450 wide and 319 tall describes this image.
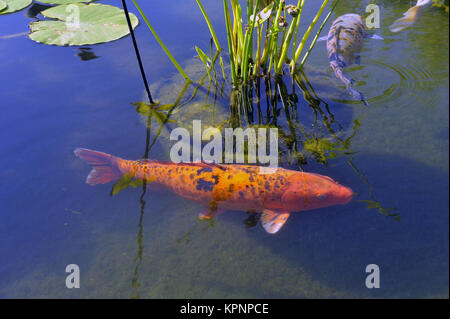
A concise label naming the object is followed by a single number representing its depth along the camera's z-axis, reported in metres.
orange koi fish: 2.44
